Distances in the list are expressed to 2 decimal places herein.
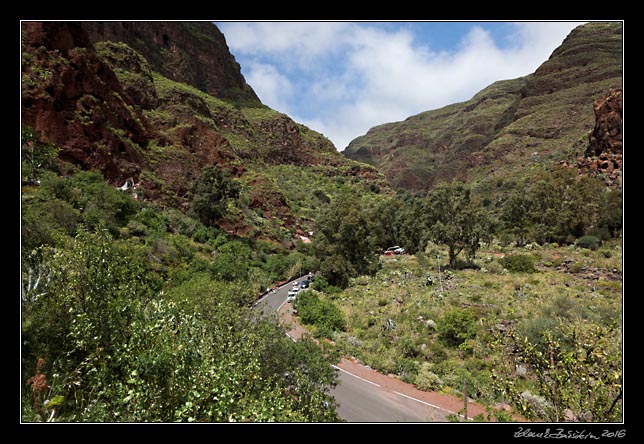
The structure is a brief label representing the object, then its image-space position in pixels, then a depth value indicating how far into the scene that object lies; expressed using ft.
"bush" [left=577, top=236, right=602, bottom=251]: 104.27
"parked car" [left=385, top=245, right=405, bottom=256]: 145.69
